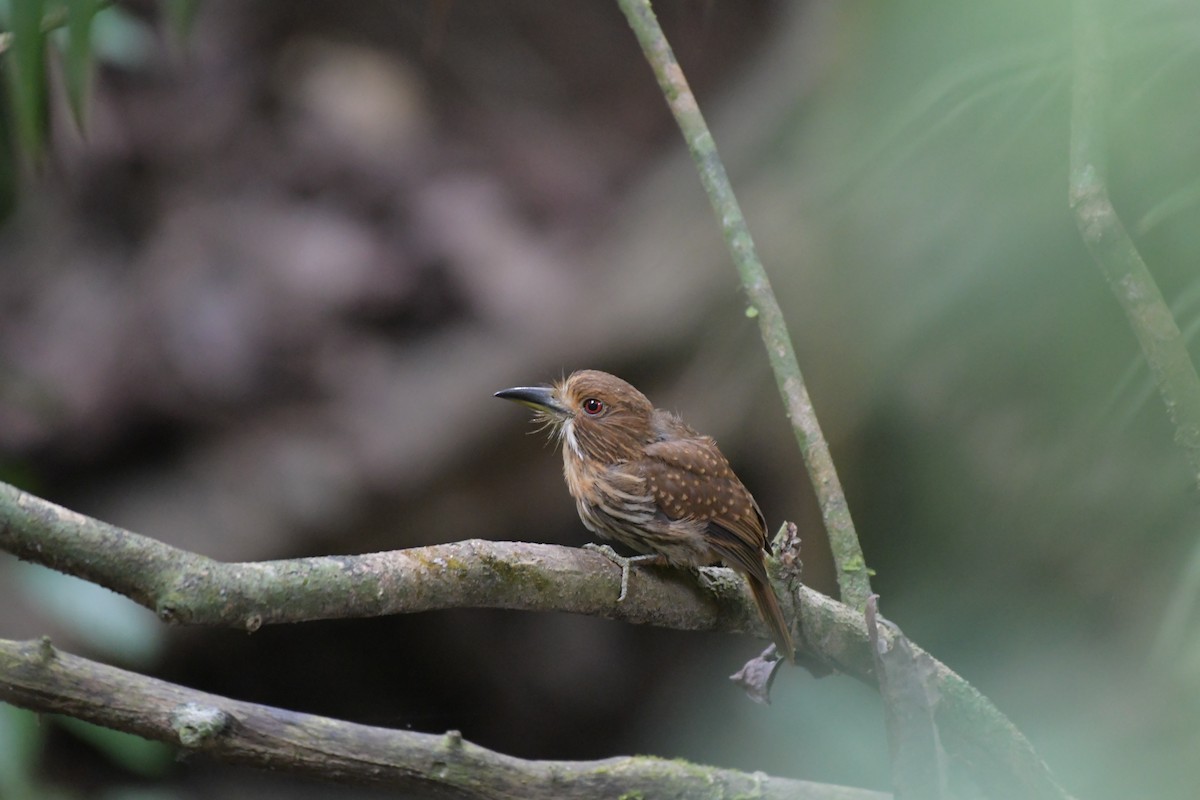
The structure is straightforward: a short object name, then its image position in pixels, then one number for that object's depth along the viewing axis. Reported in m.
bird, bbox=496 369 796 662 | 8.98
